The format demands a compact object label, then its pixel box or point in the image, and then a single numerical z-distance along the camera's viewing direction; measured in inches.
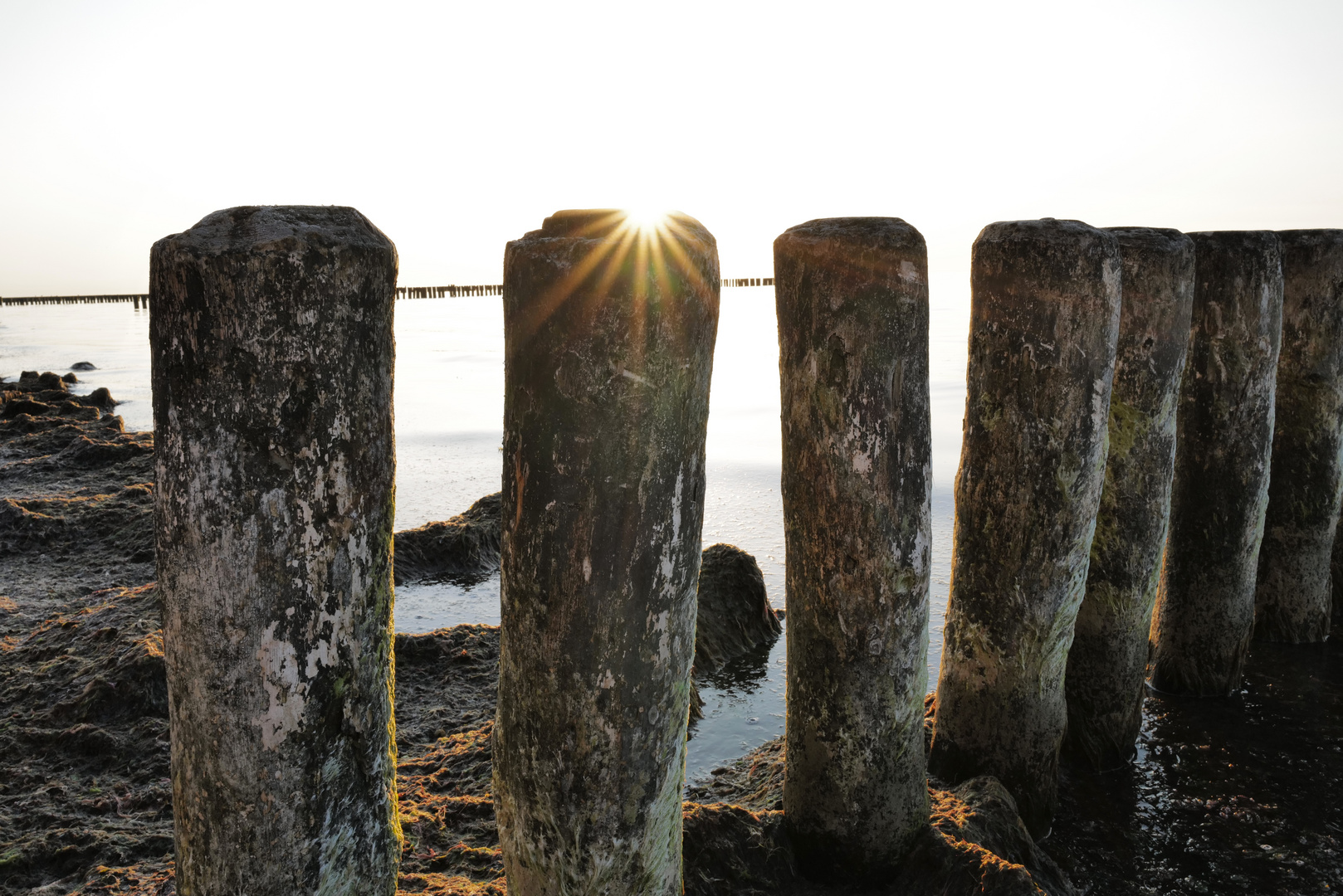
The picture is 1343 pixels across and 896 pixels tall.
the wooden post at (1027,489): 168.6
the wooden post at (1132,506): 198.7
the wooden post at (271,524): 87.2
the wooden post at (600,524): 101.2
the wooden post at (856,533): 140.3
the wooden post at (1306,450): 267.3
